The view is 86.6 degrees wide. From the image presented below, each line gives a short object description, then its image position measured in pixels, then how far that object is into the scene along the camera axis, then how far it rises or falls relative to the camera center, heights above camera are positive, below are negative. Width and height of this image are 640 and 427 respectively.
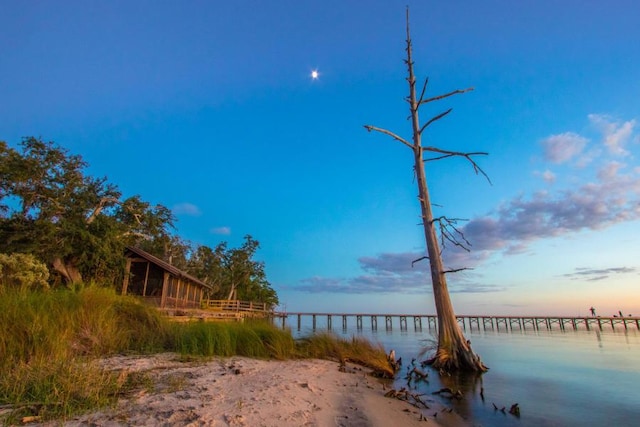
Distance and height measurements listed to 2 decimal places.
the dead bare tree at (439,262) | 9.77 +1.54
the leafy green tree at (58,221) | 17.69 +4.88
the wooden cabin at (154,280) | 23.08 +2.21
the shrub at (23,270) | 13.73 +1.69
